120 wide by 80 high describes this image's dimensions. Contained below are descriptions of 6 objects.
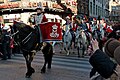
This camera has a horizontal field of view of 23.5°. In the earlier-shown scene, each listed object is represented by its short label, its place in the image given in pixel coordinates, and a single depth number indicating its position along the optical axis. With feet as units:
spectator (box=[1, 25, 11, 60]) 44.88
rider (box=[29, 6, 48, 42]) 29.21
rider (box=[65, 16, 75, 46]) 50.24
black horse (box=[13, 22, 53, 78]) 27.37
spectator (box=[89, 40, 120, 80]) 10.01
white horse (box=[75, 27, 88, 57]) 47.07
